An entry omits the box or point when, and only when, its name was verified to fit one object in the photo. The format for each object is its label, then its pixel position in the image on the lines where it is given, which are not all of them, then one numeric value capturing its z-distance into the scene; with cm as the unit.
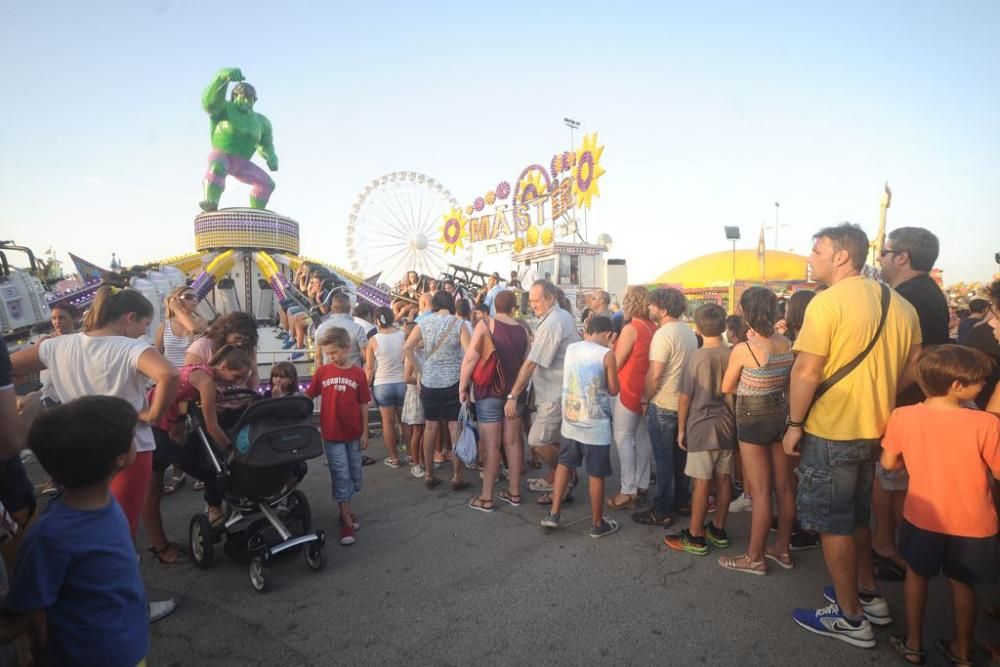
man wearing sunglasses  317
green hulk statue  1602
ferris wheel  2828
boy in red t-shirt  383
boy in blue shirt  147
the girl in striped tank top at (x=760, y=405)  319
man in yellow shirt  257
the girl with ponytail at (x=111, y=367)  284
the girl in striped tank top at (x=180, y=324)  524
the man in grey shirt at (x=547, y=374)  436
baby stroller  323
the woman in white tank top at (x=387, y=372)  555
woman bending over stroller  339
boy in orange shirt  227
